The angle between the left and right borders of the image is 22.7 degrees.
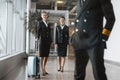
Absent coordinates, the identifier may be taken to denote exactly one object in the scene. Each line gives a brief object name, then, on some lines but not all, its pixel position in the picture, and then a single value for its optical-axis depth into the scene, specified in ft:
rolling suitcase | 23.47
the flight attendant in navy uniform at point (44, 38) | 24.57
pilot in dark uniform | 8.76
